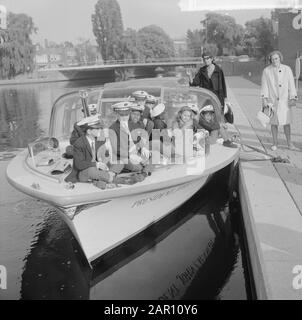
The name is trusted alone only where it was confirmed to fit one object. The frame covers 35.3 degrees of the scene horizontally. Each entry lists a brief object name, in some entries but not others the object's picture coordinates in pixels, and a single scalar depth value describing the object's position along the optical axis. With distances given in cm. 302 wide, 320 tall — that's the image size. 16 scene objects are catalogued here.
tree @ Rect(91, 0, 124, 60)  5419
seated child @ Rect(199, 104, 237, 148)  663
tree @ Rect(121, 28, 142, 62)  6139
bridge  5700
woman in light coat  721
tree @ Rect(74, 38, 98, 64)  7275
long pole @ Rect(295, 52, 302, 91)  1143
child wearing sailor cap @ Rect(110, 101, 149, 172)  516
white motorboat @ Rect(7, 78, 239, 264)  469
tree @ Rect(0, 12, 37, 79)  4638
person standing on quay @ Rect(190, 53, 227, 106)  786
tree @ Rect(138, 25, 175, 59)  6473
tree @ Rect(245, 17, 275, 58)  4708
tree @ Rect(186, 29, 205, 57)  6306
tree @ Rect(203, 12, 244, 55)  5844
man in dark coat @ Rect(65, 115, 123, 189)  475
